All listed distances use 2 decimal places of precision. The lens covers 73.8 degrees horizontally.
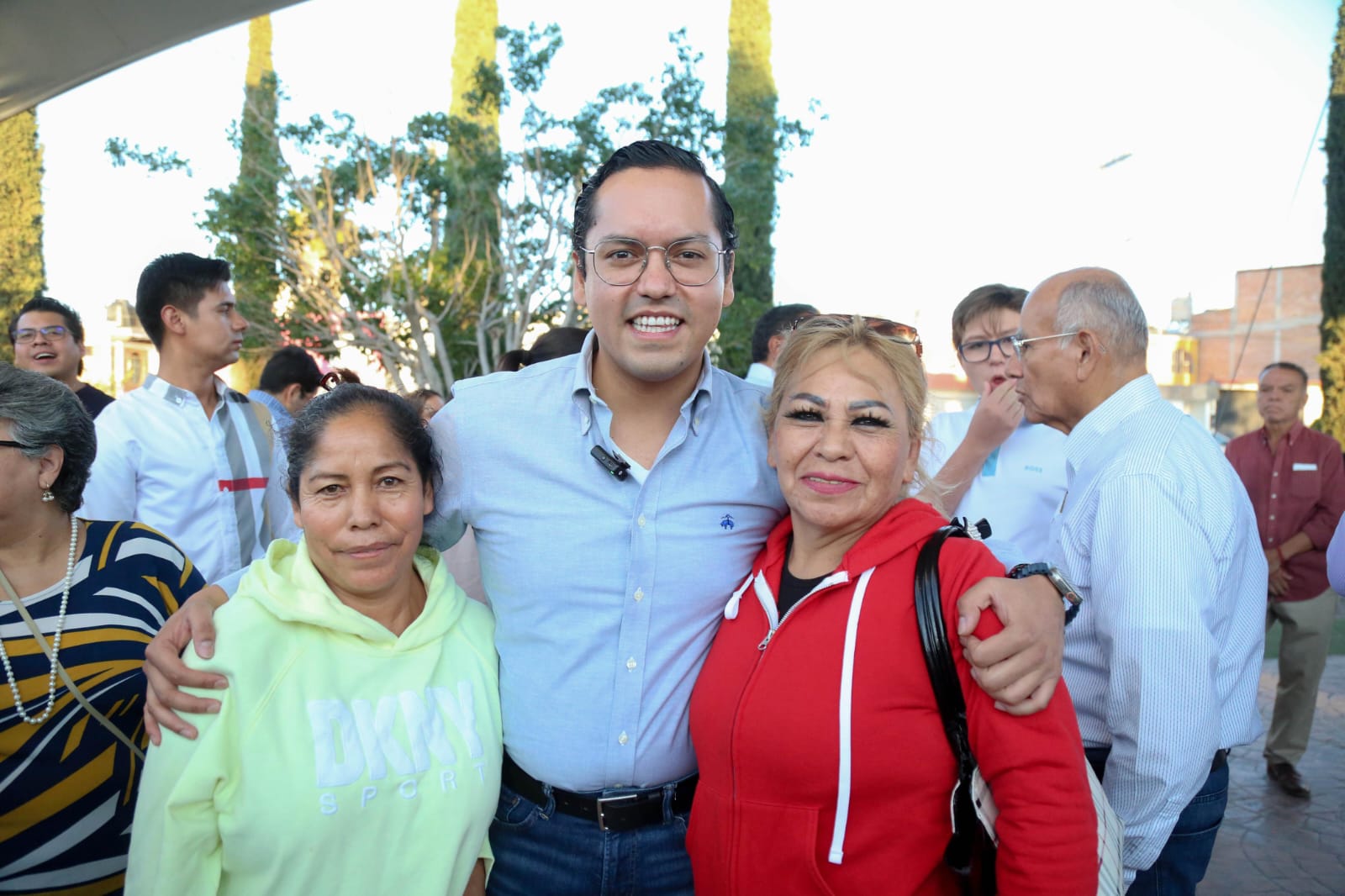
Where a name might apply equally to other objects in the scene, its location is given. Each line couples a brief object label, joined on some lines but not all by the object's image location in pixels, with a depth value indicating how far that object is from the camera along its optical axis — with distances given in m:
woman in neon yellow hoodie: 1.75
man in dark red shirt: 5.40
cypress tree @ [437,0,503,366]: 10.59
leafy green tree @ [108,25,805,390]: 10.25
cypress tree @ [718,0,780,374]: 10.48
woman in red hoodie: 1.57
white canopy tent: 3.77
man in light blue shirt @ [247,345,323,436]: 6.16
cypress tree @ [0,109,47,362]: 18.08
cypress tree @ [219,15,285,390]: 10.75
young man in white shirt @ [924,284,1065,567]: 3.29
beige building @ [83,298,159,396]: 28.23
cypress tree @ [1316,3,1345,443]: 12.72
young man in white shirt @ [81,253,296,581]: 3.72
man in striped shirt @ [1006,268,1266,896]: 2.04
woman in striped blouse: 2.03
